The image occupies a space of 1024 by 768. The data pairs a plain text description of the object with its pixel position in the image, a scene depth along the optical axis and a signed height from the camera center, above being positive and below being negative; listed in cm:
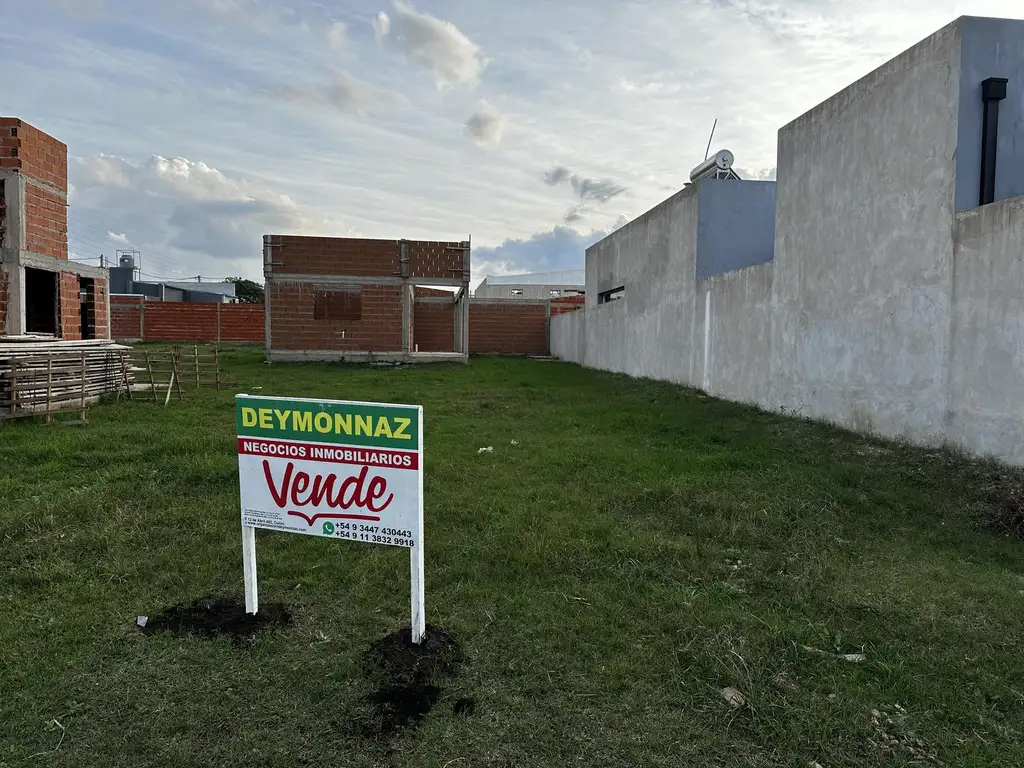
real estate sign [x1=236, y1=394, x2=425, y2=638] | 308 -63
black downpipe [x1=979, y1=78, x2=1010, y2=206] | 654 +219
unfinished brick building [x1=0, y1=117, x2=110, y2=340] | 1010 +139
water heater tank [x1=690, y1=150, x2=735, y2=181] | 1351 +399
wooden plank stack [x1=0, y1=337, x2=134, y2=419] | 859 -53
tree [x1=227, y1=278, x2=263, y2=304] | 6094 +484
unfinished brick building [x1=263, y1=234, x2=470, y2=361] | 2108 +169
